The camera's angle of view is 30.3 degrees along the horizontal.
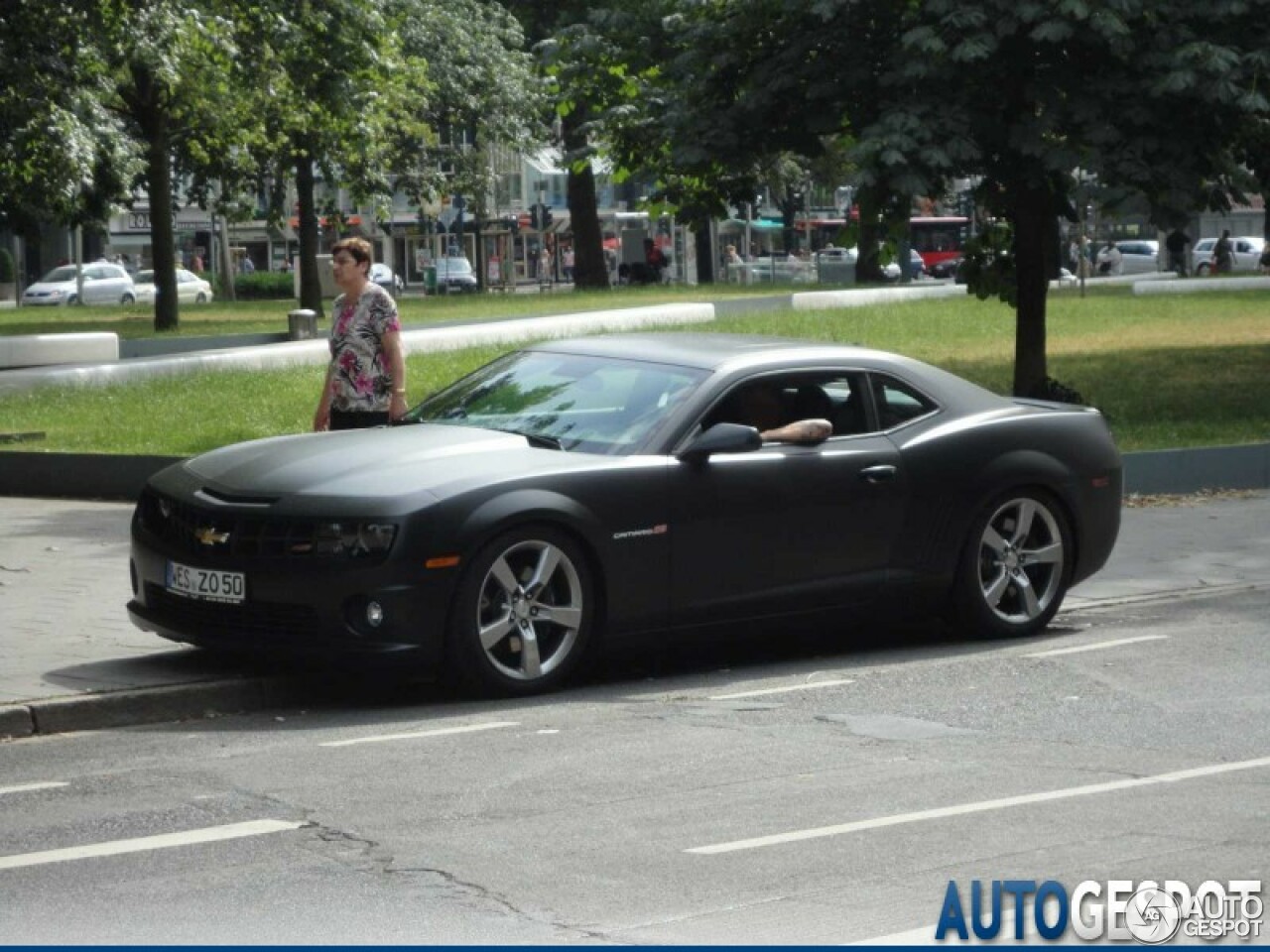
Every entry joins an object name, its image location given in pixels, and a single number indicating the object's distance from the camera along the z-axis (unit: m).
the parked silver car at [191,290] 71.50
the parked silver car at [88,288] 70.56
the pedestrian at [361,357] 11.73
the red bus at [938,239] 97.88
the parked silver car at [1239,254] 84.06
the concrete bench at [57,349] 28.27
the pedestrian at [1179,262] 78.89
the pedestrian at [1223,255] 77.75
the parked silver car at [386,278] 77.25
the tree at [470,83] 58.38
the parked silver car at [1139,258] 92.16
